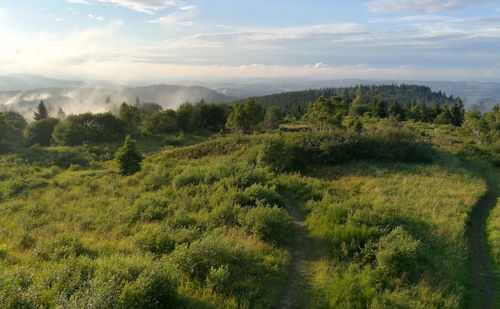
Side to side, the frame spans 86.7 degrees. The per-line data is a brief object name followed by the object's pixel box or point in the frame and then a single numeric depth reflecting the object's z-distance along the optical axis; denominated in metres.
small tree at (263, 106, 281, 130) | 52.67
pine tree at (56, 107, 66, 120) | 98.11
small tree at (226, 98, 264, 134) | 43.72
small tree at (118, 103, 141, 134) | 51.69
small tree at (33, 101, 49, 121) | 77.50
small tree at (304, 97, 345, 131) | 38.66
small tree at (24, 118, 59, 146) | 49.22
